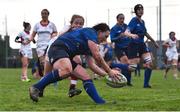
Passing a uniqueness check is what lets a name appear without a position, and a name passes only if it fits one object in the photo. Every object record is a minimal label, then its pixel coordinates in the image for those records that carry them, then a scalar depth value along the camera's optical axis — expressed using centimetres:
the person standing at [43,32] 1446
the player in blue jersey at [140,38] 1488
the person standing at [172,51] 2339
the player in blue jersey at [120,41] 1597
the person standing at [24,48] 1872
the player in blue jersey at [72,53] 911
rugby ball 929
